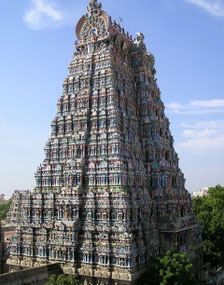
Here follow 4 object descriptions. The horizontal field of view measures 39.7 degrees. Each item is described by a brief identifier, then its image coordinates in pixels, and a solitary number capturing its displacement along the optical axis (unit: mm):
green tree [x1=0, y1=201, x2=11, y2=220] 118712
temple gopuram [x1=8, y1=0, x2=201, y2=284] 36188
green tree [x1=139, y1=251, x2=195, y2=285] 33188
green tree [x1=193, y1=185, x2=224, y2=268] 52094
